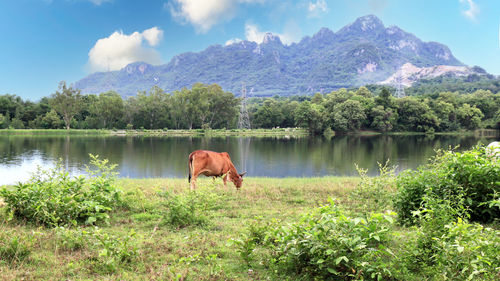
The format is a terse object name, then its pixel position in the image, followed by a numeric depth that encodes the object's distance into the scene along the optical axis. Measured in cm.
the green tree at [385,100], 9075
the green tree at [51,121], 8150
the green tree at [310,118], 8588
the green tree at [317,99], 10942
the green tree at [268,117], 10188
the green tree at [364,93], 10525
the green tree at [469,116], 9006
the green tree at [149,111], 9218
